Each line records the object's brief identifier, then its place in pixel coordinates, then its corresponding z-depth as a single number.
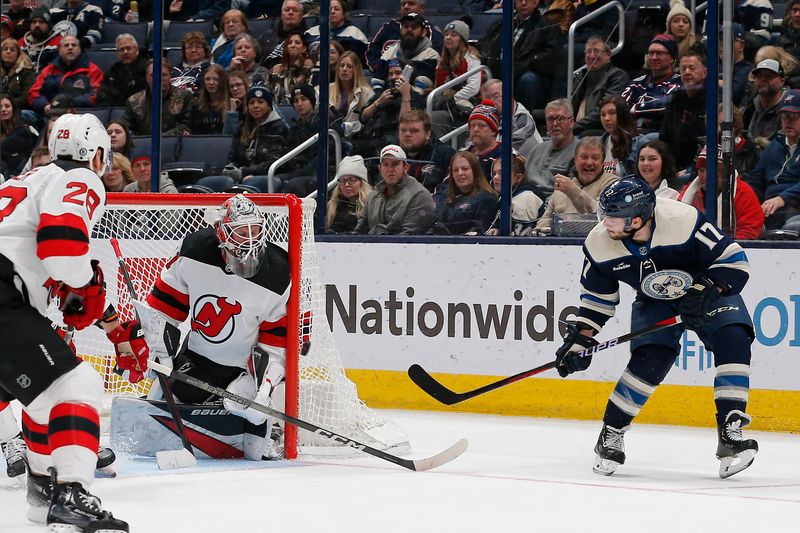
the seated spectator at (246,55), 15.69
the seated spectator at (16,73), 17.28
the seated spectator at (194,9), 17.56
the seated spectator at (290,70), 14.87
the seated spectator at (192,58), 16.11
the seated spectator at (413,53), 14.20
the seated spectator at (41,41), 18.02
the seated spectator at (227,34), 16.33
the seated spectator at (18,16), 18.95
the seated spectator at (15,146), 16.19
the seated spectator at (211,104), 15.48
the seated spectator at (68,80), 17.12
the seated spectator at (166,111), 15.48
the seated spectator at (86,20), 18.06
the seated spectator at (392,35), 14.51
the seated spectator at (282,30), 15.59
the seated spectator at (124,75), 16.58
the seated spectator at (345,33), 14.80
